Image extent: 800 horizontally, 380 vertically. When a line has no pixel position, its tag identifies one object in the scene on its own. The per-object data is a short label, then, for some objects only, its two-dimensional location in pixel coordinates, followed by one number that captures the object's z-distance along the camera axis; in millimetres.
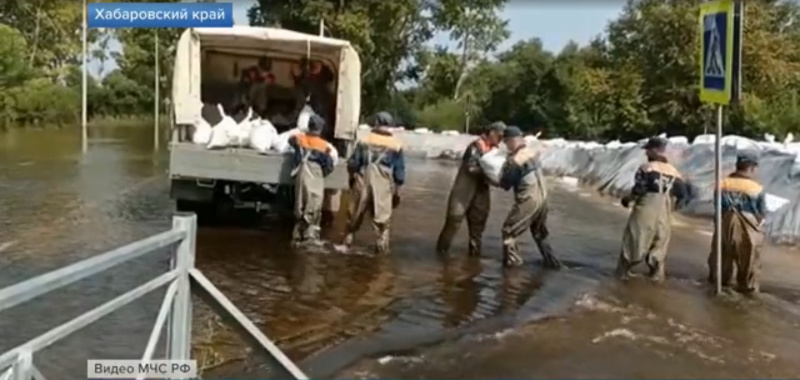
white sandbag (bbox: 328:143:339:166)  11795
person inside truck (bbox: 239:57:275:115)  15023
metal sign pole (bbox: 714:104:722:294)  9172
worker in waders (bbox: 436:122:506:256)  11086
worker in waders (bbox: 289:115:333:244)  11539
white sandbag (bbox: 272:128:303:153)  12349
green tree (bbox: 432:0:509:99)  42219
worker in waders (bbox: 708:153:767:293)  9820
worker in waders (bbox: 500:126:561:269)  10742
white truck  12008
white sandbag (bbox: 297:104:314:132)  13389
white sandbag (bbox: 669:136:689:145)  21055
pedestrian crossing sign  8836
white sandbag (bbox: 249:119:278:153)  12383
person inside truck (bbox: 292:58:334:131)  14656
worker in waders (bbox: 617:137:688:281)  10000
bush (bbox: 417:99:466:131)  51031
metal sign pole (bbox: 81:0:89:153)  33419
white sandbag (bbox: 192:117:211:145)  12422
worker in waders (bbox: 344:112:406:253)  11375
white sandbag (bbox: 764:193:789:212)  13586
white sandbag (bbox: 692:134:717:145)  20450
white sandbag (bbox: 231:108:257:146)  12423
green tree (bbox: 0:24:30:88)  47000
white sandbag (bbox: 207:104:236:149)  12250
